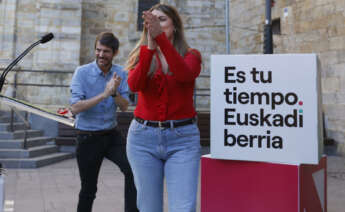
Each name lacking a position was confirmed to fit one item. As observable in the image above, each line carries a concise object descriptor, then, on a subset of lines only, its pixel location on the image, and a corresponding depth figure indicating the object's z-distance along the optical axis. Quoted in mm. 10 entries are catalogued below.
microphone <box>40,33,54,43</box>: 2384
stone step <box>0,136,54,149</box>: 7984
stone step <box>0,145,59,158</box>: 7676
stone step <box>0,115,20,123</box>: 8933
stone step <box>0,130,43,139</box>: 8219
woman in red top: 2078
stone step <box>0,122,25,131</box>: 8468
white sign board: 2061
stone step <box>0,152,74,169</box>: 7375
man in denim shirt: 3096
